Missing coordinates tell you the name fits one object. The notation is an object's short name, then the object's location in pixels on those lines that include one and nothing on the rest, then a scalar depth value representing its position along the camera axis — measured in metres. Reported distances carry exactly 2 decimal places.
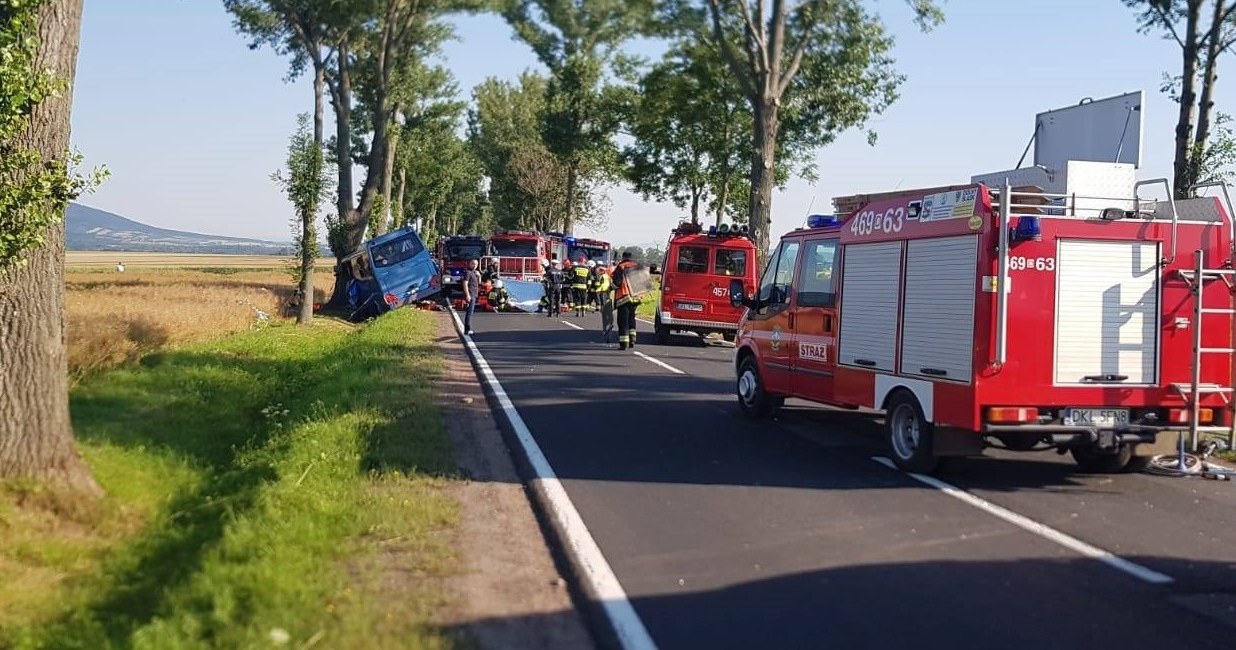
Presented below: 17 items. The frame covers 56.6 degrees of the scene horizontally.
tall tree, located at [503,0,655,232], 48.56
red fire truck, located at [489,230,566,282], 39.88
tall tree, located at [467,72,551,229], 70.25
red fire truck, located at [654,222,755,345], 24.39
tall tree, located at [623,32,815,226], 34.66
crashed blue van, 32.44
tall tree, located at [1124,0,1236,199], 17.00
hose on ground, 9.32
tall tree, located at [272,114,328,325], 26.77
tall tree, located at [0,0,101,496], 8.22
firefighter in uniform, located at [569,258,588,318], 32.94
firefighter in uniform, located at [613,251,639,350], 22.17
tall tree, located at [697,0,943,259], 25.62
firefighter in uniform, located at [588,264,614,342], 24.03
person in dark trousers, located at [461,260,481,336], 24.98
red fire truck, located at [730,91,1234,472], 8.78
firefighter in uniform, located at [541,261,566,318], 34.84
